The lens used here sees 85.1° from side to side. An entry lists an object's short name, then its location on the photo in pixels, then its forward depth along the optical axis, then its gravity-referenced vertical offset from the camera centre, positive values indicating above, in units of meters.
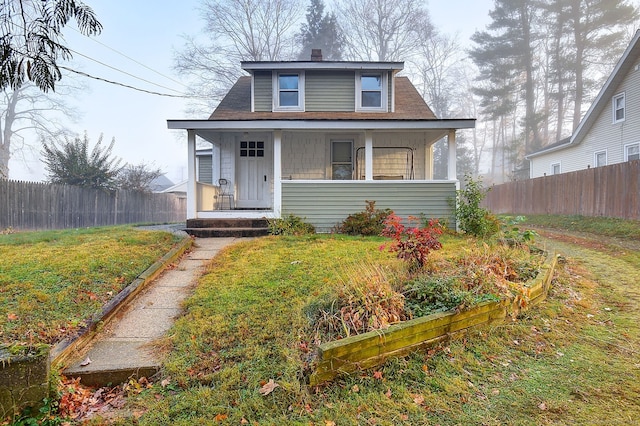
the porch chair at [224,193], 11.01 +0.37
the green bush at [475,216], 7.70 -0.23
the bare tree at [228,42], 24.31 +11.52
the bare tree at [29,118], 24.38 +6.17
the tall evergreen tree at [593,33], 25.75 +13.44
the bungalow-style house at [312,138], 10.95 +2.13
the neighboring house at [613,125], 13.90 +3.62
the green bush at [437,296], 3.21 -0.87
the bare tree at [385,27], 26.78 +13.95
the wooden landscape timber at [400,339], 2.61 -1.09
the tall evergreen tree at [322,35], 29.84 +14.83
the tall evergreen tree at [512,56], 30.33 +13.41
